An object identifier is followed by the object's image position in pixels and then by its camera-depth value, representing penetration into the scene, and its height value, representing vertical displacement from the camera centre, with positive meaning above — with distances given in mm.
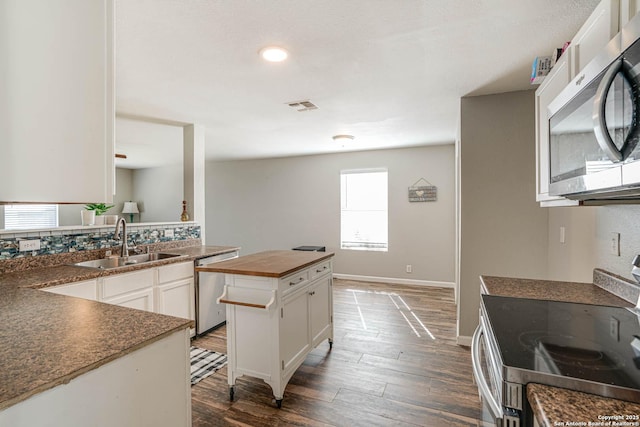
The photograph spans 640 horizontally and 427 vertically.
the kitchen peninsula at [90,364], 713 -401
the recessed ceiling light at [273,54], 1962 +1062
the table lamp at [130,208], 7117 +98
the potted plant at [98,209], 3742 +45
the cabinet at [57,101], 729 +297
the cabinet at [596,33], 1056 +694
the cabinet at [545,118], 1428 +515
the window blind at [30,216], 5312 -76
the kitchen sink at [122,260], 2660 -452
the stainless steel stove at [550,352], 799 -438
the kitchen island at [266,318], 1999 -735
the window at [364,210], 5395 +41
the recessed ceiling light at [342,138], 4242 +1064
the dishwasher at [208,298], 3012 -880
